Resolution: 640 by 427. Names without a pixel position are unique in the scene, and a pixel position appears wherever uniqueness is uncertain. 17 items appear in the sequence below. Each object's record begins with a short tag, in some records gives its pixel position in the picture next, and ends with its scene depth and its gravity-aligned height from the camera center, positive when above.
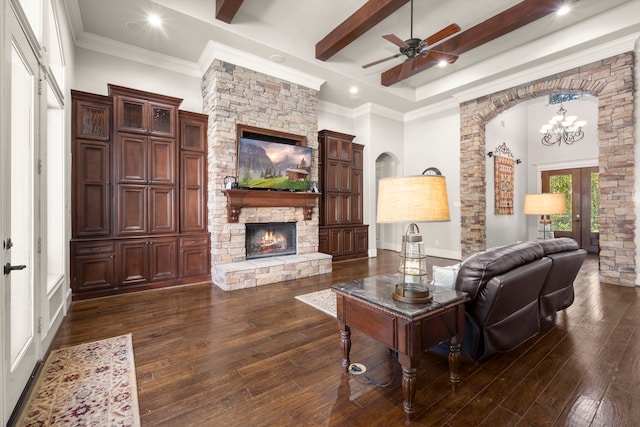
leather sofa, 2.08 -0.62
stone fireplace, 4.67 +0.66
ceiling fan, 3.91 +2.39
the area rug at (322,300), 3.52 -1.18
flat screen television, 4.81 +0.84
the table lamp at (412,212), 1.72 +0.00
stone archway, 4.52 +0.97
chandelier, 6.66 +2.06
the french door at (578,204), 7.57 +0.19
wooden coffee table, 1.67 -0.70
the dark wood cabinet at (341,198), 6.54 +0.34
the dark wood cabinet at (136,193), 3.91 +0.29
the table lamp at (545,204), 3.94 +0.10
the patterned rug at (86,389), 1.70 -1.21
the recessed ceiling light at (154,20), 3.93 +2.69
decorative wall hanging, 7.30 +0.84
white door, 1.61 +0.00
